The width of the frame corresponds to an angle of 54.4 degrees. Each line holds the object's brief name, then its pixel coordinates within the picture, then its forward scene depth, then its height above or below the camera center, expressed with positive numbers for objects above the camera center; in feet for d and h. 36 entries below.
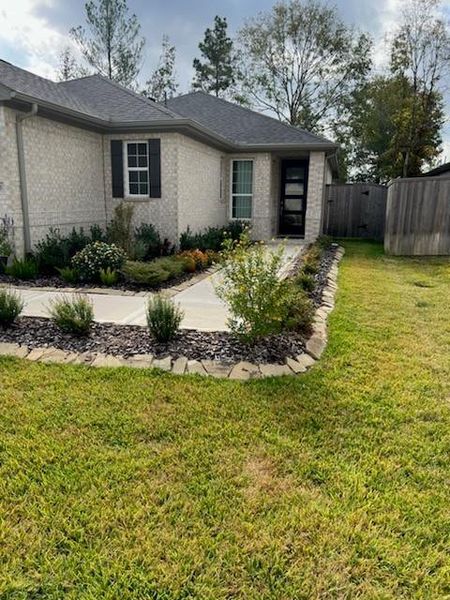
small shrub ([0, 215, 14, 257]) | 27.55 -1.59
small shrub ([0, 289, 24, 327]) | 16.61 -3.73
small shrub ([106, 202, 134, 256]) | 32.68 -1.29
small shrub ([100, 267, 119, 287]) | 25.29 -3.72
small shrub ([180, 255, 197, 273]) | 29.63 -3.38
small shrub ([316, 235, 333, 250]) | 42.75 -2.65
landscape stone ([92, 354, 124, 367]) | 14.03 -4.80
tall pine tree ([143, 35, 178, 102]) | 95.15 +29.95
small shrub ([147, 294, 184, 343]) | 15.28 -3.72
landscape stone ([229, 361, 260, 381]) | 13.41 -4.82
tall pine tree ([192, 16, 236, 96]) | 100.94 +35.30
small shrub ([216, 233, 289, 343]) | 14.75 -2.68
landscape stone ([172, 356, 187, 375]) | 13.67 -4.79
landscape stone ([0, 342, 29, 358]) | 14.80 -4.75
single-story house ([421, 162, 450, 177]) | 52.48 +6.04
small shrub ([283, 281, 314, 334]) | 16.63 -3.86
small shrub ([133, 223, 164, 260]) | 33.45 -2.10
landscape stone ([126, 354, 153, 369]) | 13.98 -4.77
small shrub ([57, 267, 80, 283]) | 25.83 -3.74
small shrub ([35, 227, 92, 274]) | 27.96 -2.58
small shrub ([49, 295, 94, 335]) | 15.99 -3.85
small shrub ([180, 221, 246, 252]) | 36.76 -2.23
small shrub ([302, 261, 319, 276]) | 27.02 -3.26
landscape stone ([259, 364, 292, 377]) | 13.58 -4.80
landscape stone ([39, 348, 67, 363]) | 14.40 -4.79
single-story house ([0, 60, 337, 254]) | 28.50 +4.31
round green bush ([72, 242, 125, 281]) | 26.12 -2.92
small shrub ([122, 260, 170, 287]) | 24.71 -3.42
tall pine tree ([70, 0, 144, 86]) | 81.00 +32.35
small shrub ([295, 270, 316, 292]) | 22.88 -3.46
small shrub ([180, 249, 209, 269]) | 31.25 -3.15
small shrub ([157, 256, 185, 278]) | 26.65 -3.23
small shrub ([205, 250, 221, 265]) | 33.40 -3.28
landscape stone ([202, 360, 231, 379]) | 13.57 -4.81
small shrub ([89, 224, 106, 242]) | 33.22 -1.73
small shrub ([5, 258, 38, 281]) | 26.68 -3.66
